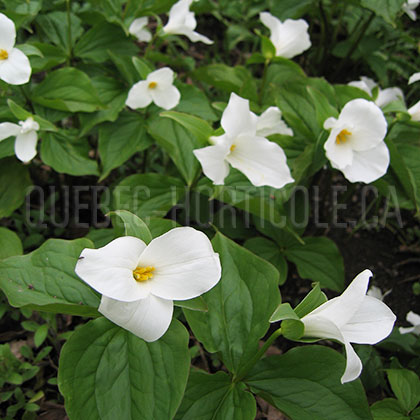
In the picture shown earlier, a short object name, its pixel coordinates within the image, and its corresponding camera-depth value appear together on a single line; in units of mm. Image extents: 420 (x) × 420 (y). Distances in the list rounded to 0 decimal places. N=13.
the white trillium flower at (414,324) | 728
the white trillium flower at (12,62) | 688
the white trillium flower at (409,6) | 861
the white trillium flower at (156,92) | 757
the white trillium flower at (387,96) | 840
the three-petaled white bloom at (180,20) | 792
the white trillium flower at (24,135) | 715
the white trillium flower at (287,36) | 802
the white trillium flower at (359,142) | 698
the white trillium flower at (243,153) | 656
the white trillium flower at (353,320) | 562
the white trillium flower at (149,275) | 553
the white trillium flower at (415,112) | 728
